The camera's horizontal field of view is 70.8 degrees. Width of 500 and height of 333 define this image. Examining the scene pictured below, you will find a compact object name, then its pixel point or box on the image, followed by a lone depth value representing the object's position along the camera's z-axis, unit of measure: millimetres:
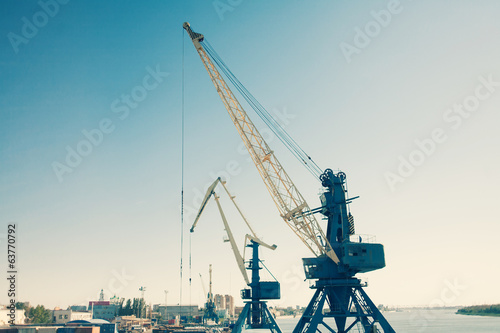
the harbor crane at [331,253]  43000
